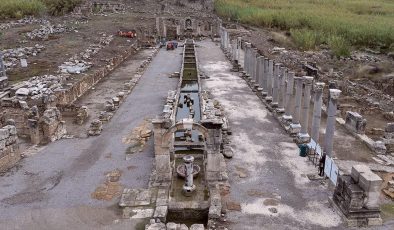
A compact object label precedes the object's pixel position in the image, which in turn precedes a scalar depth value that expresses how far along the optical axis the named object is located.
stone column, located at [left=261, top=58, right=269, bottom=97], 24.27
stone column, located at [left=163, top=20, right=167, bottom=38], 52.07
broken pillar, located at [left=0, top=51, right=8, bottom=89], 23.93
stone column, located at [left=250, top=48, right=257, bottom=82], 27.66
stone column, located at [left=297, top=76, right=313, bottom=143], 16.94
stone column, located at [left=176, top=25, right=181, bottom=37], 52.46
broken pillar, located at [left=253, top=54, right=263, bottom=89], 26.02
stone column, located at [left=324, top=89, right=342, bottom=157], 14.23
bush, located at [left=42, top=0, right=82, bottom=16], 61.02
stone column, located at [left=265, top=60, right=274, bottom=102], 23.31
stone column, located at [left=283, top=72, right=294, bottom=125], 19.47
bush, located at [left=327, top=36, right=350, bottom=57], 35.94
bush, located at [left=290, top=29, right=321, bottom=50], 40.12
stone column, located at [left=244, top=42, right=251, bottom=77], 29.99
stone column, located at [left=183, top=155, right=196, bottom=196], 13.00
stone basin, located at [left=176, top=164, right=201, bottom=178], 14.07
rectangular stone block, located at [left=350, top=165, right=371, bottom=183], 11.80
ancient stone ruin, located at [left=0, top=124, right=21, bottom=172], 14.64
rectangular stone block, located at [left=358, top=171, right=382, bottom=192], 11.17
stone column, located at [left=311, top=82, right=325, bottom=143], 15.91
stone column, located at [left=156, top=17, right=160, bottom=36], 52.12
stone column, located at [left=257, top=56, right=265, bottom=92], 25.38
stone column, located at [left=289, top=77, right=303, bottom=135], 17.89
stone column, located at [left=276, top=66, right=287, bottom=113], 21.07
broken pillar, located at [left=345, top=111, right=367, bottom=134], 17.80
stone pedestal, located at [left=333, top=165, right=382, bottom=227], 11.26
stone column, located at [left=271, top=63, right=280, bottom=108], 21.85
